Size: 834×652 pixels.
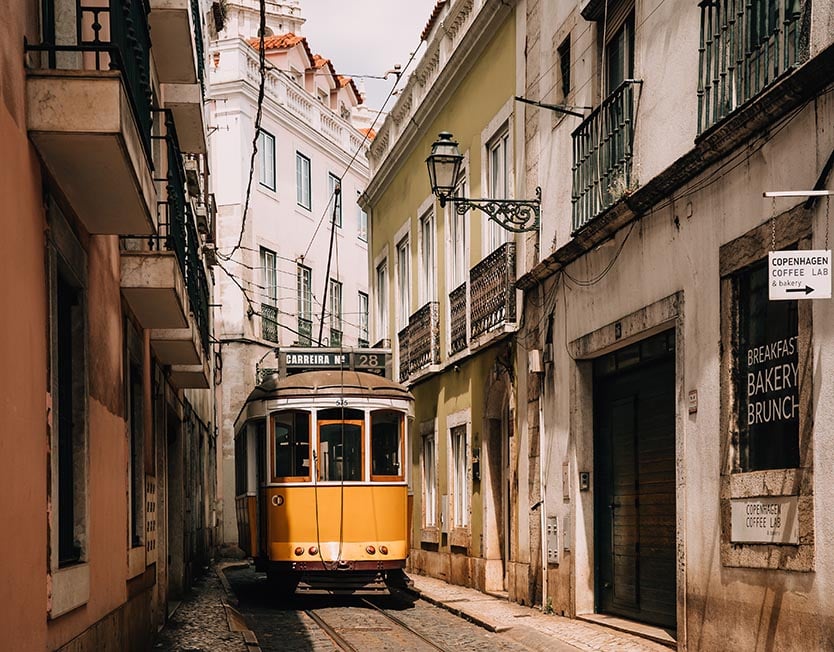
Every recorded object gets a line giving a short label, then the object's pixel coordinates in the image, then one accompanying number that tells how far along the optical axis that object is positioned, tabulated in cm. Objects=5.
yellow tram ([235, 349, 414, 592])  1602
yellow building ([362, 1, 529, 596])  1656
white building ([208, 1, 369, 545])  3097
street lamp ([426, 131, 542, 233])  1412
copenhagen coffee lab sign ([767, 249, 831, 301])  746
